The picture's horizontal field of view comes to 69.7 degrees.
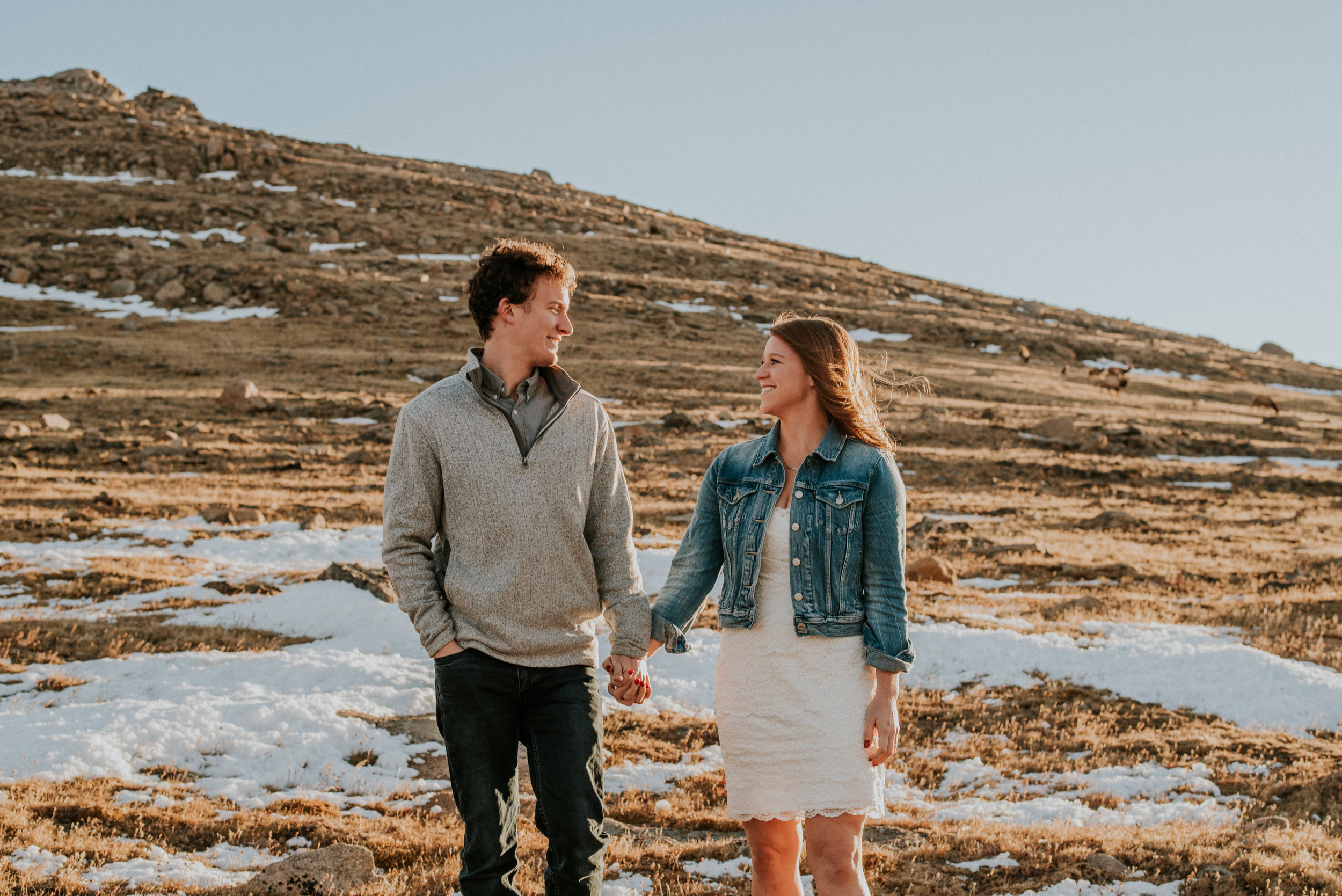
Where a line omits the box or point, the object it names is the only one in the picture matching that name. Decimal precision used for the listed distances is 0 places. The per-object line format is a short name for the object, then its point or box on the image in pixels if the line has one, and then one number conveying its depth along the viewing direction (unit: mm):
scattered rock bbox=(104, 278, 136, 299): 46375
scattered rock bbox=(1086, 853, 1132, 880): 5297
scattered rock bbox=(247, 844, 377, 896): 4965
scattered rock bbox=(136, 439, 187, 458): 23688
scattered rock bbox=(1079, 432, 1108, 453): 33281
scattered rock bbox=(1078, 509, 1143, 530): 22312
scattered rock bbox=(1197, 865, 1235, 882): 5113
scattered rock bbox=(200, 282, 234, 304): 46156
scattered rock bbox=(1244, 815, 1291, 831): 6305
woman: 3324
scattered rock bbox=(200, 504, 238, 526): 17312
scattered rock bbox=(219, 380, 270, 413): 29375
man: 3350
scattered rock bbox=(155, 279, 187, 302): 45938
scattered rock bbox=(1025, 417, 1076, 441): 33562
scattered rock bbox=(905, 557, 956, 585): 16344
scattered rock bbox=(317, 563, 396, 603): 12172
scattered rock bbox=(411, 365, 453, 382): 35938
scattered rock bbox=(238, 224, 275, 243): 56438
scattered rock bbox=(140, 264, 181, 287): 47656
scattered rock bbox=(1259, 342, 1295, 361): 81000
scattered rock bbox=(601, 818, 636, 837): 6201
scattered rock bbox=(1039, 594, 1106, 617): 14305
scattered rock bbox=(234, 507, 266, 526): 17453
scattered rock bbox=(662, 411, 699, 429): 30250
